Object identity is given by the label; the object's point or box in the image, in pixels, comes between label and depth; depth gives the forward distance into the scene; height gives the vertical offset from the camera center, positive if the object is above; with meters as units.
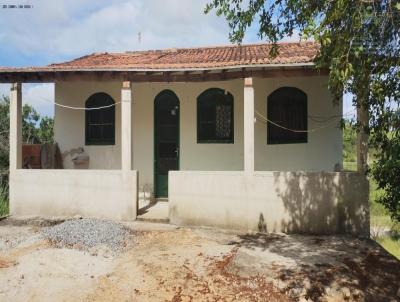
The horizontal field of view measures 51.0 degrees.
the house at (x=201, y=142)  8.23 +0.41
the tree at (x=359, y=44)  4.64 +1.31
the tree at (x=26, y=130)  14.52 +1.35
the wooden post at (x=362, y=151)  8.00 +0.12
